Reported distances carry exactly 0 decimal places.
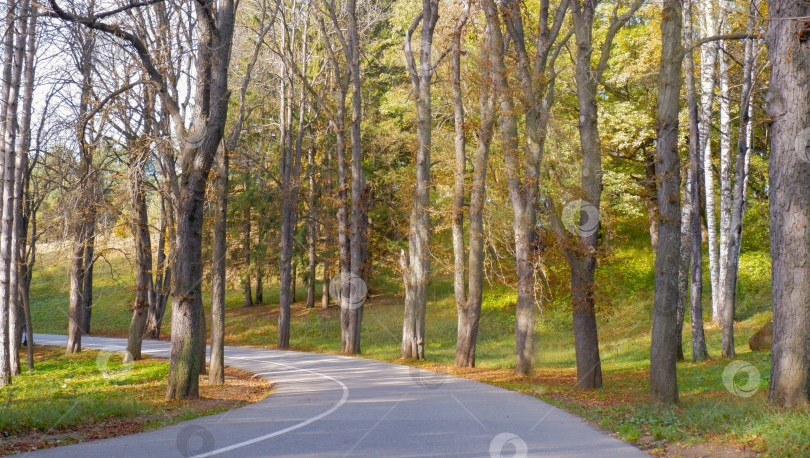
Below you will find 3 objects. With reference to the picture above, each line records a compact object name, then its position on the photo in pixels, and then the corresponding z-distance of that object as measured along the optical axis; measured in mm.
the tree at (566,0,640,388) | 13742
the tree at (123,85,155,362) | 18375
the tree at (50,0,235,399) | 11797
